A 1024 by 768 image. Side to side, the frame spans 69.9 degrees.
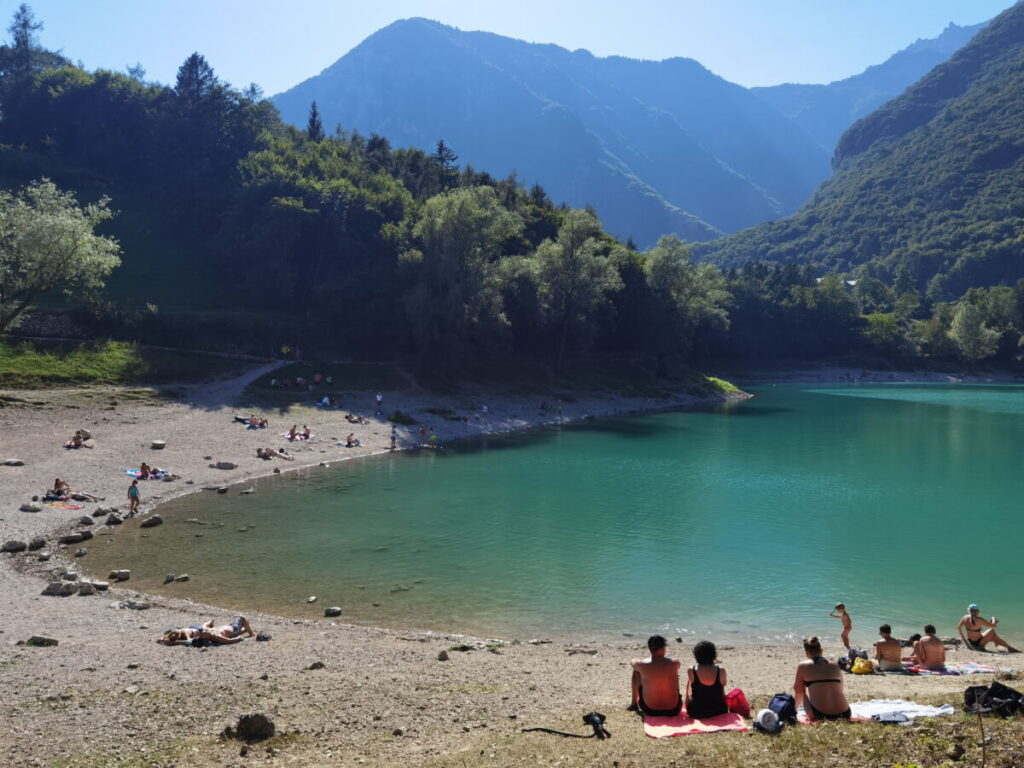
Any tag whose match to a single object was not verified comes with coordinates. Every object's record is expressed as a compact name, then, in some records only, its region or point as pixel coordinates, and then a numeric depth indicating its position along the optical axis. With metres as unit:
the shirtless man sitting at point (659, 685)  12.21
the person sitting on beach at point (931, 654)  17.19
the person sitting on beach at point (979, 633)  20.00
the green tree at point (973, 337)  148.00
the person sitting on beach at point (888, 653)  17.41
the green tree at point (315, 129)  133.00
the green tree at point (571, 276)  86.06
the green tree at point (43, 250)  50.44
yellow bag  17.28
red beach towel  11.40
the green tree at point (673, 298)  100.38
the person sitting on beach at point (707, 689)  12.03
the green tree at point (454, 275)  74.38
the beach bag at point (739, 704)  12.38
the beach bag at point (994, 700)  10.48
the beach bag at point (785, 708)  11.58
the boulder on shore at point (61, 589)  22.17
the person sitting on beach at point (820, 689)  11.80
